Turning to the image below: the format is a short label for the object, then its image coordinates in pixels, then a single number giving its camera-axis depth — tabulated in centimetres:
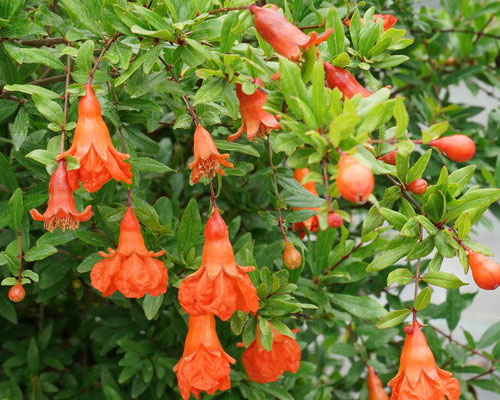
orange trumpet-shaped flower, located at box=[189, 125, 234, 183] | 76
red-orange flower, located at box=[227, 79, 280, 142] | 75
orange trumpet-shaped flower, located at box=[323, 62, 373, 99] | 73
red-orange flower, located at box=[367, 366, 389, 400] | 128
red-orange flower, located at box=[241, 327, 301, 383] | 95
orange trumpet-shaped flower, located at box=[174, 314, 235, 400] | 83
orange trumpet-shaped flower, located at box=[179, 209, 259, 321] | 77
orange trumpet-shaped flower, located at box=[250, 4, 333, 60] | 68
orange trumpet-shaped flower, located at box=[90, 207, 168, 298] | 82
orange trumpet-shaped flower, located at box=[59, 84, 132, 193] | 74
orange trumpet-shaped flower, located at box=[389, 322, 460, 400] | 81
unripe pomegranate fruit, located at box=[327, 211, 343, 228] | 61
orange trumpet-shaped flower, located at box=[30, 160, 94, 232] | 74
